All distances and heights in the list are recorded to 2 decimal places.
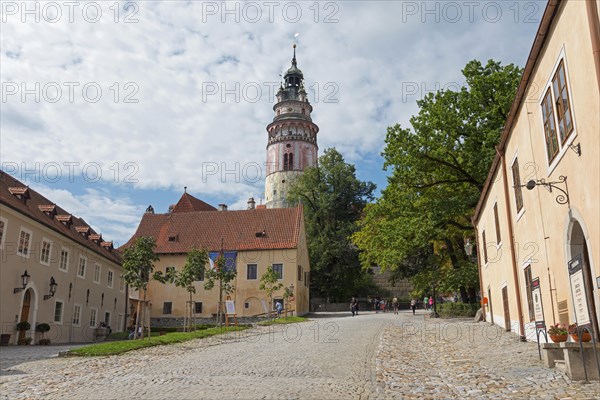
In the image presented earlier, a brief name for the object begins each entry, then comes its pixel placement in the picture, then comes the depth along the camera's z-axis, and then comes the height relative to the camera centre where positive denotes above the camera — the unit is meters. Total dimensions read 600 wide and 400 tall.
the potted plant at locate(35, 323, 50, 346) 26.64 -0.27
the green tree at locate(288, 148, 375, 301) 54.44 +11.03
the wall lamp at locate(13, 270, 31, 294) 25.42 +2.07
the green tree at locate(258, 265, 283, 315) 36.18 +3.04
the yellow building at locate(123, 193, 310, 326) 44.50 +6.07
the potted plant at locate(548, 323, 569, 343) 9.70 -0.25
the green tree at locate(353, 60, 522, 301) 26.38 +8.04
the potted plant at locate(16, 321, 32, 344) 25.55 -0.15
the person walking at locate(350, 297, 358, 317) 40.08 +1.21
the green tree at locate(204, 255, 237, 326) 30.29 +2.80
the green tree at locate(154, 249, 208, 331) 27.02 +2.67
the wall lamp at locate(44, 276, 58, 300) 28.00 +1.84
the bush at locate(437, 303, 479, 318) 31.33 +0.65
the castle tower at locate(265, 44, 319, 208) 84.62 +28.15
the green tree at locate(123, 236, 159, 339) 22.16 +2.53
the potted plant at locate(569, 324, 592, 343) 8.89 -0.24
